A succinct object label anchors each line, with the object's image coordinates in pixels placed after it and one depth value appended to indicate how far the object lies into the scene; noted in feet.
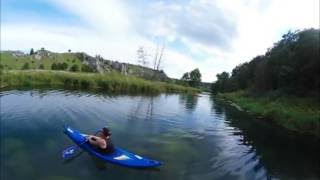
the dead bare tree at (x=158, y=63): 162.78
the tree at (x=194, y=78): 280.77
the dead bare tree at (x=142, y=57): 157.18
